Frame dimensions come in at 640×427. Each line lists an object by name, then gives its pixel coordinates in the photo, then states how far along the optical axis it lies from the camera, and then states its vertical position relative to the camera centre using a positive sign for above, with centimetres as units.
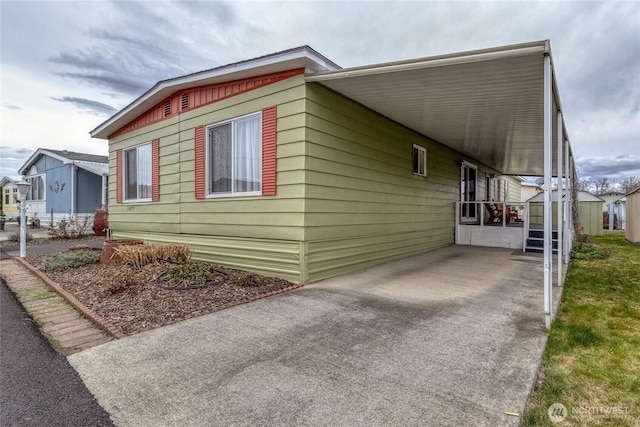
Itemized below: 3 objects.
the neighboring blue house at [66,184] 1509 +129
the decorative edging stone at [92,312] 316 -108
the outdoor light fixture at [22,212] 736 -2
